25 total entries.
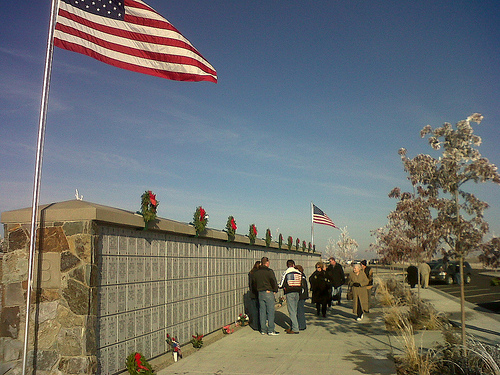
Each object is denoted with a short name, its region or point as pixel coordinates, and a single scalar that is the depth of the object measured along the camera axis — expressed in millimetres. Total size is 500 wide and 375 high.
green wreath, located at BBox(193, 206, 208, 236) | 10586
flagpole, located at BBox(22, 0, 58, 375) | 6051
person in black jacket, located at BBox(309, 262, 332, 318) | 14617
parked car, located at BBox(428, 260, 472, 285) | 32188
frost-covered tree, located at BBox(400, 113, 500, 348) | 8938
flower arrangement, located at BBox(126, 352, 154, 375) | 7371
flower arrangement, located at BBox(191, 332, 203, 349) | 9930
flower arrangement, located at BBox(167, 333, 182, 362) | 8852
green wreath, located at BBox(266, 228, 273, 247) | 17422
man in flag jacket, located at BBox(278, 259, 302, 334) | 11992
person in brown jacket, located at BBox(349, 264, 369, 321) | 14078
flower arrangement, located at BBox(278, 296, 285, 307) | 19159
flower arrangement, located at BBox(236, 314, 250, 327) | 13584
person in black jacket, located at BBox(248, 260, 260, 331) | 12664
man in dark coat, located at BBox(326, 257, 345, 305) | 17341
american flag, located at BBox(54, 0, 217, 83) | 6949
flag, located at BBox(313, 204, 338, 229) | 26672
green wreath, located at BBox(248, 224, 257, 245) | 15320
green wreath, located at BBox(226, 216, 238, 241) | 12938
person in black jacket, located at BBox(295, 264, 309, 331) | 12406
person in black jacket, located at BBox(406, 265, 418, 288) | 27453
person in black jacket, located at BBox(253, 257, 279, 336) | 11820
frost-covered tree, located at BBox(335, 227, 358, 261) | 56884
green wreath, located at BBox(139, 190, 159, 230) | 8141
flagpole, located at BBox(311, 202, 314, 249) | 26700
